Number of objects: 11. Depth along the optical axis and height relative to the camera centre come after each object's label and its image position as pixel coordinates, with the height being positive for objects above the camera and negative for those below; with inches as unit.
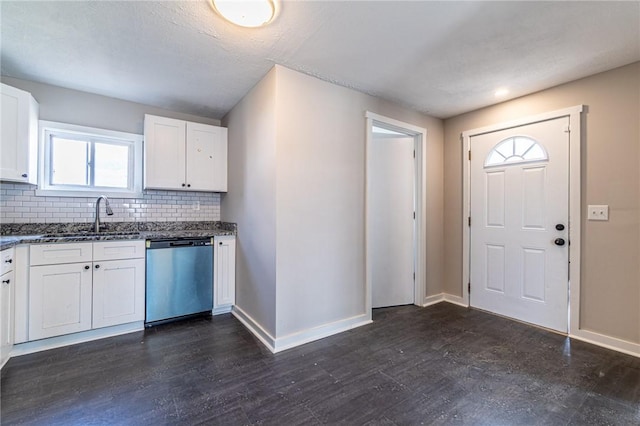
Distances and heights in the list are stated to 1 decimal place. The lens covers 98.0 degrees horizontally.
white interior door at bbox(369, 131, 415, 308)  130.3 -2.5
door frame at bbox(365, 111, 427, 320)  133.3 +1.5
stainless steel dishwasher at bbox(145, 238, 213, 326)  107.6 -26.7
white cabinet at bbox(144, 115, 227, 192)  118.3 +25.8
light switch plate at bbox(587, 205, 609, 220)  93.7 +1.1
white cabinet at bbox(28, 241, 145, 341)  88.6 -25.8
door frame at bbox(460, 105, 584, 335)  99.3 +2.5
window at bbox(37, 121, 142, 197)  109.0 +21.3
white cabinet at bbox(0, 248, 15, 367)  77.4 -26.5
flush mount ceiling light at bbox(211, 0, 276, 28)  62.3 +46.9
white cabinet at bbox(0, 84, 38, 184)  89.6 +25.4
